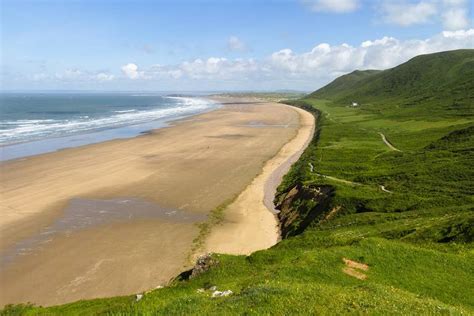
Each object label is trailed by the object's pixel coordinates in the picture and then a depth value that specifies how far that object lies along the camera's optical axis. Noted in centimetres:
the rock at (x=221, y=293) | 2043
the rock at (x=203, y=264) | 2827
